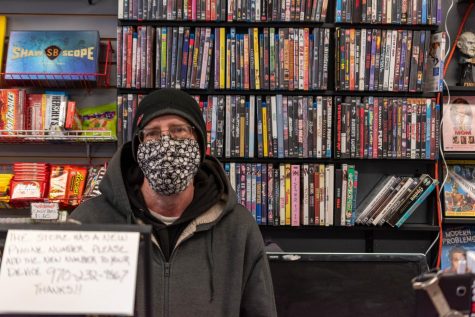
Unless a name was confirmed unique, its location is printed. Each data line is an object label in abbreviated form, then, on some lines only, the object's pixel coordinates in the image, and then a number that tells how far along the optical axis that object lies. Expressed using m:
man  1.13
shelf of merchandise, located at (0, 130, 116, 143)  2.20
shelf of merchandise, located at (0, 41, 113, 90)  2.27
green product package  2.40
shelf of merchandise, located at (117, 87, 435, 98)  2.28
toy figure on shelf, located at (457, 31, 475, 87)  2.40
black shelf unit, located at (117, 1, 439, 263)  2.28
